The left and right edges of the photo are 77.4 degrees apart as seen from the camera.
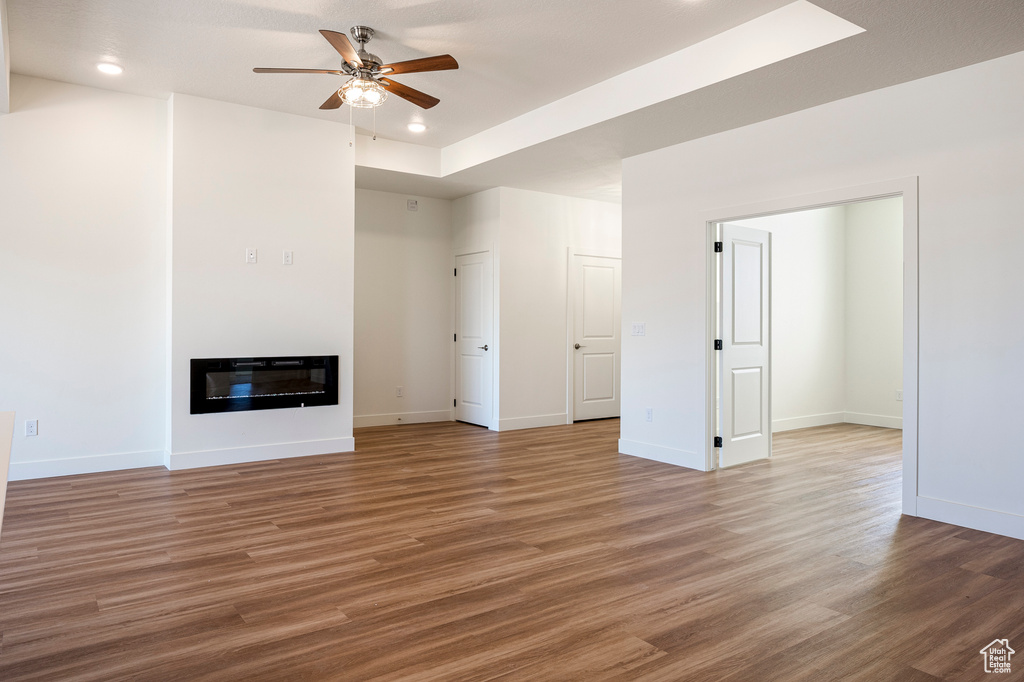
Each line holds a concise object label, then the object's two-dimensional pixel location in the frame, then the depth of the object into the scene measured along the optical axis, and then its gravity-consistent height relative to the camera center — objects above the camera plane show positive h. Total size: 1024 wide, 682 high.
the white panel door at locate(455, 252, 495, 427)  7.18 -0.03
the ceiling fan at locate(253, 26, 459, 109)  3.55 +1.51
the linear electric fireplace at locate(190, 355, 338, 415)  5.08 -0.40
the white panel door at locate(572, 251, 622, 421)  7.64 -0.01
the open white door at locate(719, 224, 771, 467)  5.18 -0.08
